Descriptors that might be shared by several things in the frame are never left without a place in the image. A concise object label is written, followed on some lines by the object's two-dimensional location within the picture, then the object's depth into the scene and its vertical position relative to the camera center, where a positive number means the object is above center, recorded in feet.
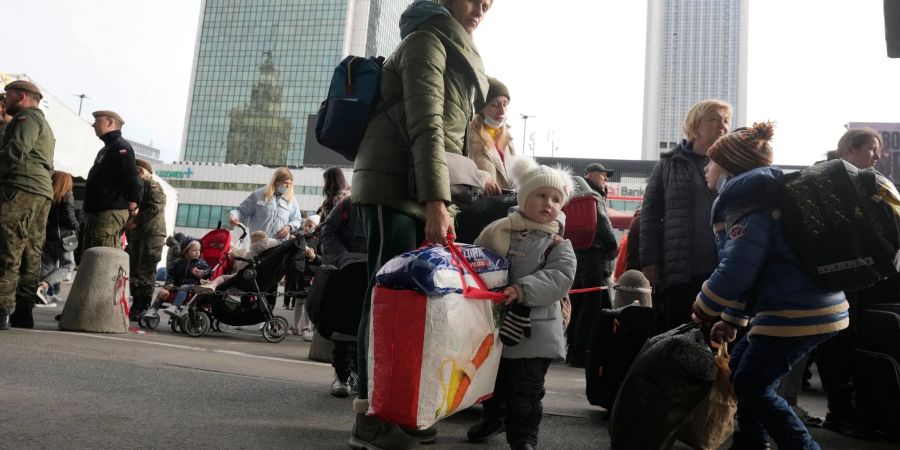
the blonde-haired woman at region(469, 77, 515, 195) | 13.10 +3.39
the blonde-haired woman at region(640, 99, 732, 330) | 11.79 +1.84
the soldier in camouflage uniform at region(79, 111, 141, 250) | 22.67 +3.01
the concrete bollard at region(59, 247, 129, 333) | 20.86 -0.65
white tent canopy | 53.83 +11.73
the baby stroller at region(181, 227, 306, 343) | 24.21 -0.42
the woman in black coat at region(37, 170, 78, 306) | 26.61 +1.56
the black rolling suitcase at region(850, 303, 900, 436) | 11.91 -0.62
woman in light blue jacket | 27.24 +3.30
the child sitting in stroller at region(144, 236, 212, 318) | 30.01 +0.70
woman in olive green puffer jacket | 8.61 +2.06
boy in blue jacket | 8.73 +0.29
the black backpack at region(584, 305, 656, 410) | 12.25 -0.62
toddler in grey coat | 8.77 +0.26
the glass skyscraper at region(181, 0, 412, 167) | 376.07 +130.17
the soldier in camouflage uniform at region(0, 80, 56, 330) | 18.54 +2.12
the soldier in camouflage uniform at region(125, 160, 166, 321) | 27.02 +1.77
